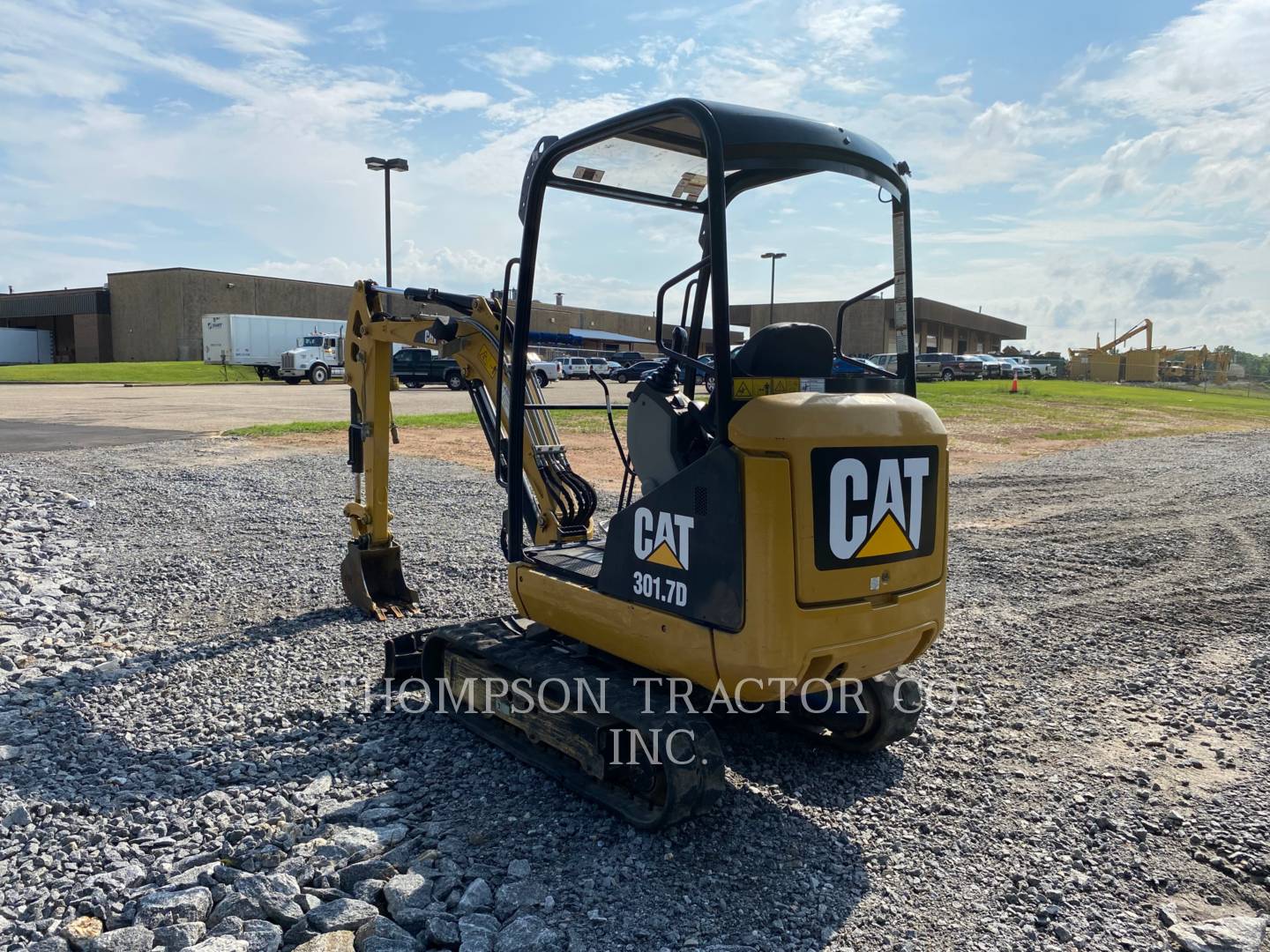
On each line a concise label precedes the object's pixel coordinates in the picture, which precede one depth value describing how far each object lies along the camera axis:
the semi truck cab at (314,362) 40.38
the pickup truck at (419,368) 35.59
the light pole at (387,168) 27.05
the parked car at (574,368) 49.78
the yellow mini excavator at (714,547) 3.49
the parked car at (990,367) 55.07
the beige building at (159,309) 56.47
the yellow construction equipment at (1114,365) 59.06
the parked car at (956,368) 51.19
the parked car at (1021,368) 57.06
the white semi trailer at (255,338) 44.84
